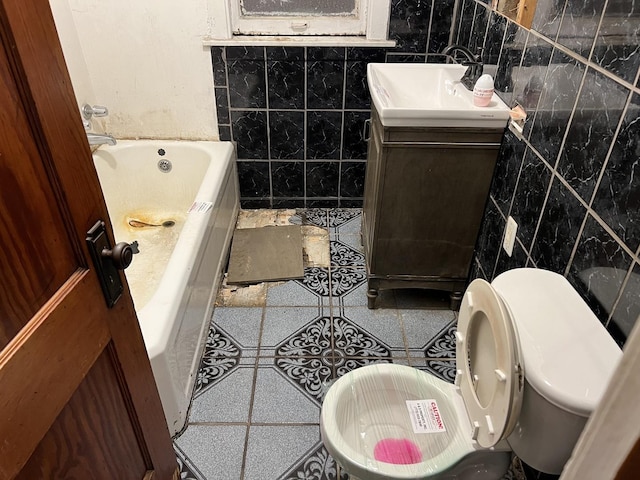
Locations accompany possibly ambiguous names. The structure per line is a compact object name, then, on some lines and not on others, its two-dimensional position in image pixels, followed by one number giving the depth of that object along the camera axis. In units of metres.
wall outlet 1.57
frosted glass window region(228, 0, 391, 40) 2.29
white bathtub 1.49
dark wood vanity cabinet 1.69
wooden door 0.62
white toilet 0.92
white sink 1.62
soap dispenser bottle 1.64
